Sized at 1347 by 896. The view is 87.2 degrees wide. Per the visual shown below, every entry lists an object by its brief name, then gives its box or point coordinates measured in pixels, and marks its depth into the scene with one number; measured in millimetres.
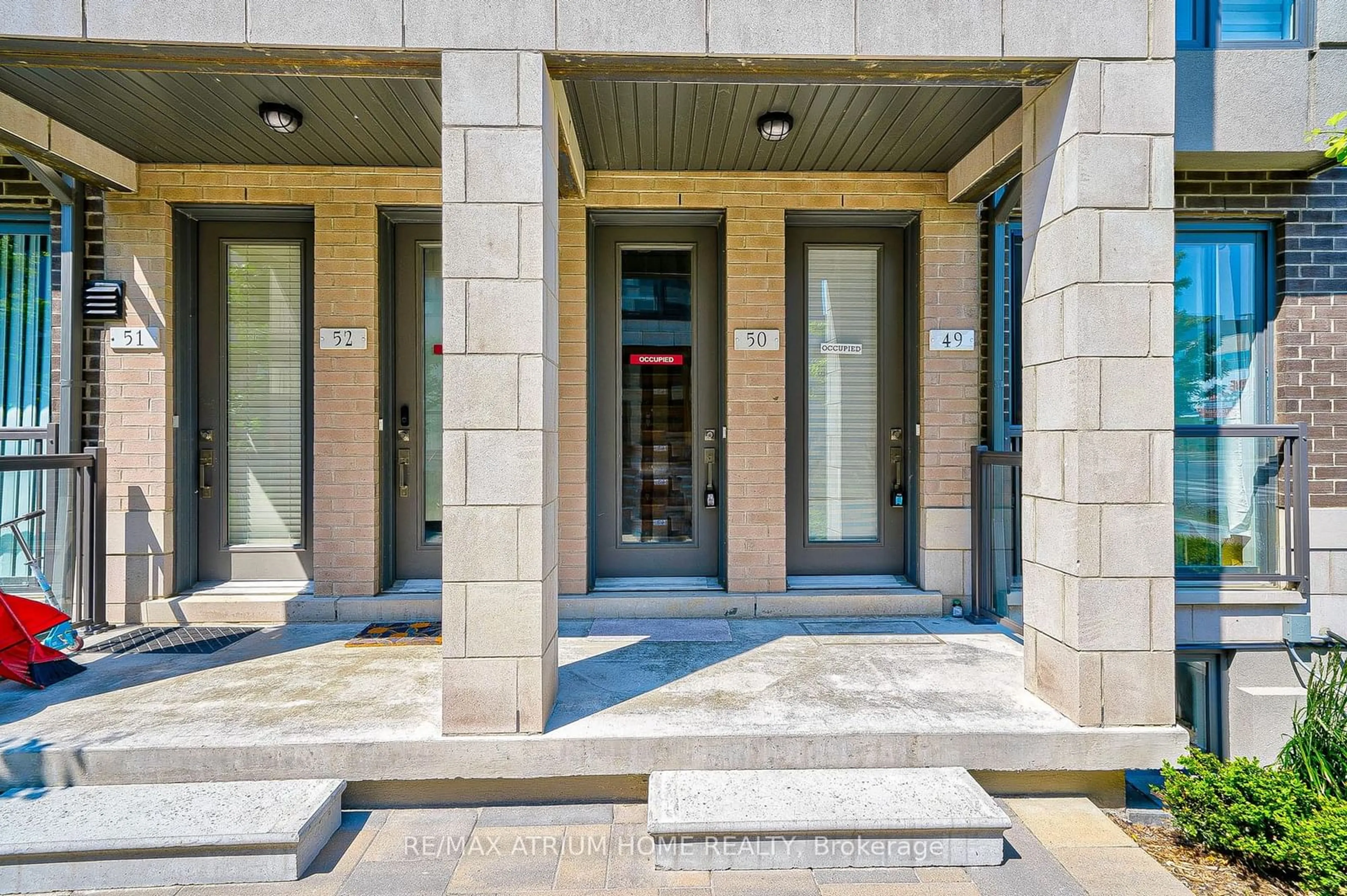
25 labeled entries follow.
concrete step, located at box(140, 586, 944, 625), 4453
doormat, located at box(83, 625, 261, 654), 3945
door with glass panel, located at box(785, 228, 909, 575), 4855
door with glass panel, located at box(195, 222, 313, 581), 4727
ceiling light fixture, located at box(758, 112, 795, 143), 3781
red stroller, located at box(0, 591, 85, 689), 3385
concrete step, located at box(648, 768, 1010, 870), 2398
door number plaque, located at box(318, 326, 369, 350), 4520
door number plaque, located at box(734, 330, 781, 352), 4613
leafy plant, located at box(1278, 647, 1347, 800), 2885
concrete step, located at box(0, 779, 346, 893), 2287
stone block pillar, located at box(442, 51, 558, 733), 2826
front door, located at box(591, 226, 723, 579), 4836
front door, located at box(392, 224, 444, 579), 4781
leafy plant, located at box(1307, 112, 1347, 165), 3043
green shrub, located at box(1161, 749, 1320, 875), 2438
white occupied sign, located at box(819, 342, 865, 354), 4875
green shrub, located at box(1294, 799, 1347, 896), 2246
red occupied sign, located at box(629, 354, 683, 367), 4871
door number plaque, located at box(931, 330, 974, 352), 4605
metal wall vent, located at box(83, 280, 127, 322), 4352
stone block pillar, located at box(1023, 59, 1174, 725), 2928
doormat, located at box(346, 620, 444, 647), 4031
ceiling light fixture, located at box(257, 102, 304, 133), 3645
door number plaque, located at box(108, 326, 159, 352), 4402
